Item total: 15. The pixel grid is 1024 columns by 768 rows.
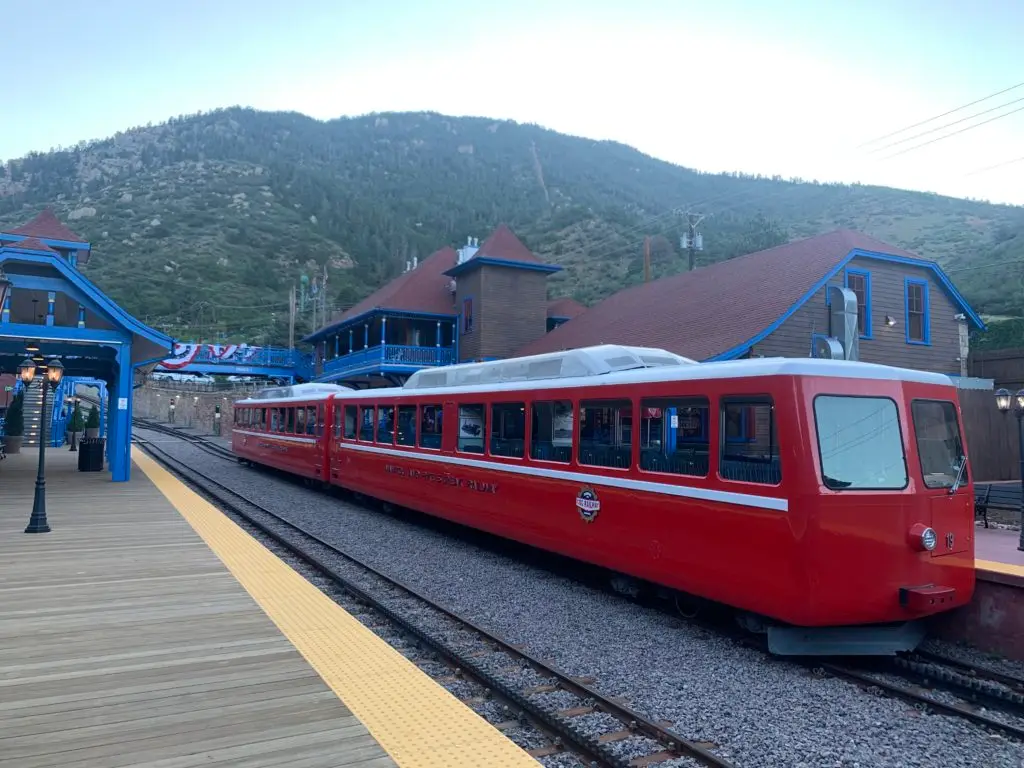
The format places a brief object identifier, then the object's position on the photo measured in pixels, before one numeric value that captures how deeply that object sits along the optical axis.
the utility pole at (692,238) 31.75
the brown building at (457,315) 28.62
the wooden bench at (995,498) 11.89
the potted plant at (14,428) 26.52
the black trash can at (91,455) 21.12
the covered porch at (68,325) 16.20
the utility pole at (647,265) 29.92
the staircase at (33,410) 31.97
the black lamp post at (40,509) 10.62
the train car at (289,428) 17.64
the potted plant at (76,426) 30.69
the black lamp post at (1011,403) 9.49
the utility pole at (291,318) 42.25
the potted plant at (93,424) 29.59
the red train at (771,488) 5.77
